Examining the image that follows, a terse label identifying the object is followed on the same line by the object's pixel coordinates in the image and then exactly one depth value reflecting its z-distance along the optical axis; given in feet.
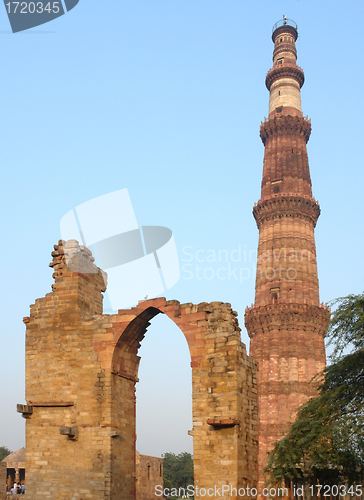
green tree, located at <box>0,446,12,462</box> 202.55
